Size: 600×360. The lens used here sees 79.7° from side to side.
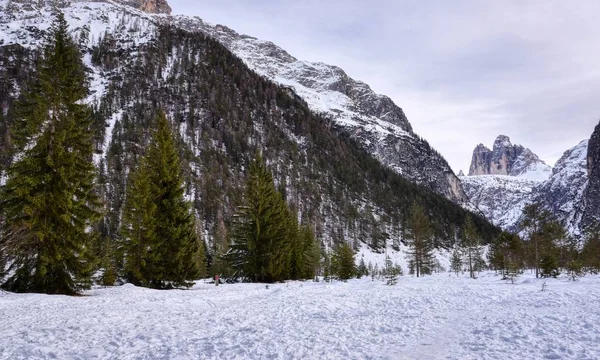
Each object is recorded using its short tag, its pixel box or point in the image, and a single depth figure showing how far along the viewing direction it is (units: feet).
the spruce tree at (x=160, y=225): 83.41
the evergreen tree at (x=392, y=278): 97.64
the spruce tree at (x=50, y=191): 59.00
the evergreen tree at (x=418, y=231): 180.04
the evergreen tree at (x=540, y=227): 131.34
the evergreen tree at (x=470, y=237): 193.88
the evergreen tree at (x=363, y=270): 216.66
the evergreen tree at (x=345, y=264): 151.51
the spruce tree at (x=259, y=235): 110.22
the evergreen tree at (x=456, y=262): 227.16
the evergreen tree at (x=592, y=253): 140.95
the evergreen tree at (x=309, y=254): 155.94
